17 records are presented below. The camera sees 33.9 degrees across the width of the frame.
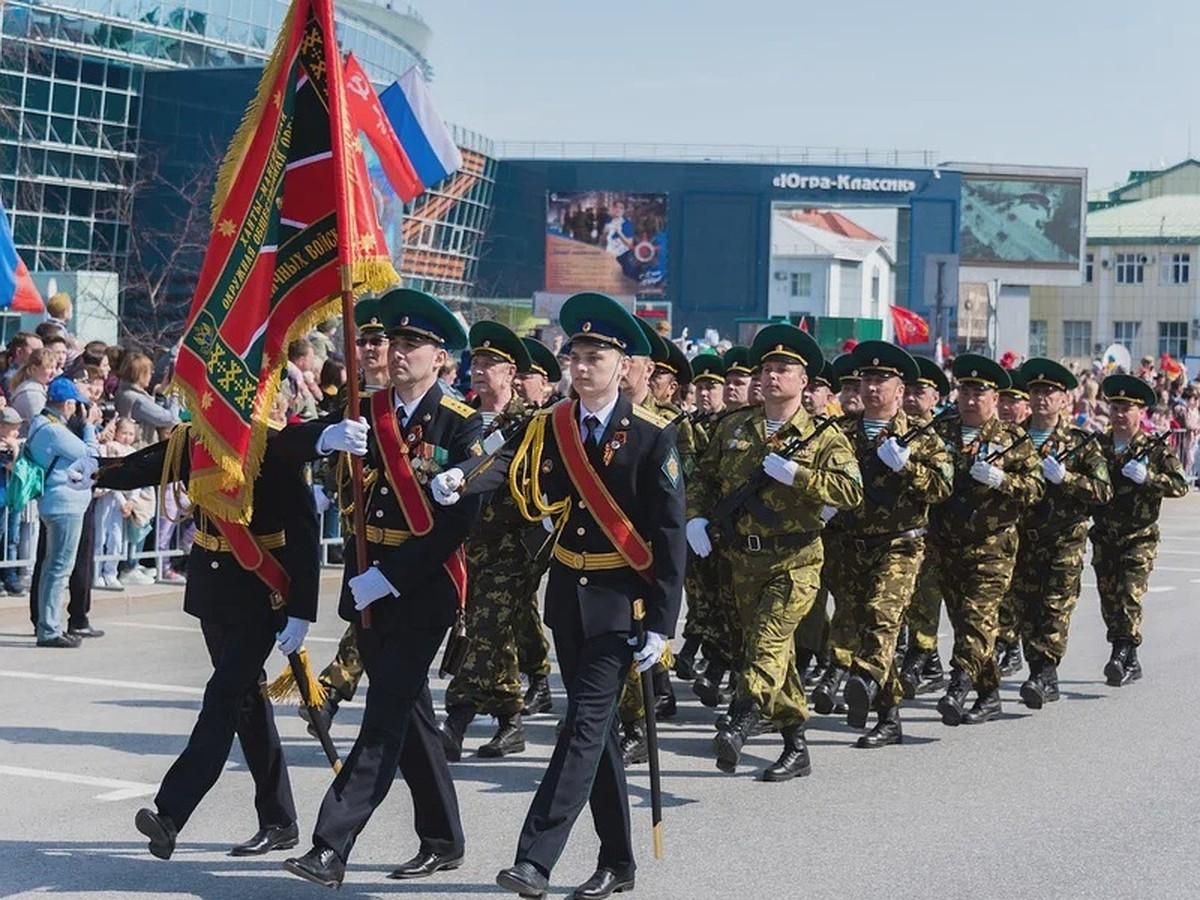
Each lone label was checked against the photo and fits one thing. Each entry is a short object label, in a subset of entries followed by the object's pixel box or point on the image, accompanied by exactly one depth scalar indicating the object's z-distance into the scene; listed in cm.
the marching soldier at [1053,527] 1162
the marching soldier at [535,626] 1042
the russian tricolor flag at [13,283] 1592
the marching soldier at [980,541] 1089
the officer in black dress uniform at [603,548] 679
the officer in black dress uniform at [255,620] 704
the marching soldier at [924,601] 1123
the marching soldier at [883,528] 997
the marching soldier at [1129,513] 1245
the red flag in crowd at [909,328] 3747
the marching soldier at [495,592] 959
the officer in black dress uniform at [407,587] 668
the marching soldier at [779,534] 898
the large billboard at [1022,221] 9519
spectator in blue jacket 1266
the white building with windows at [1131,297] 11131
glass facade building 4862
